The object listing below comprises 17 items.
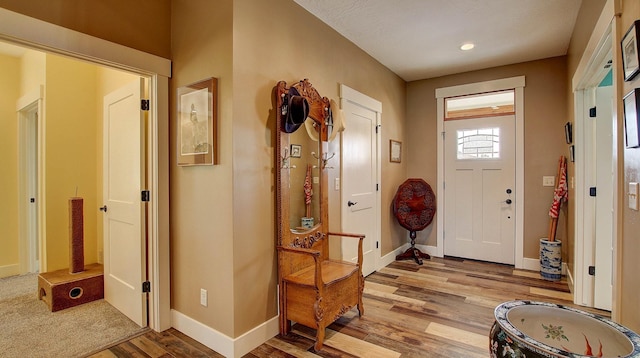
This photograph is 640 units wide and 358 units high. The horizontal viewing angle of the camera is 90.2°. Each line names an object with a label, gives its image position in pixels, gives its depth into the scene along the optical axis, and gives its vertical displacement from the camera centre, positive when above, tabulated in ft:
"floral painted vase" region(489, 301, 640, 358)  3.31 -1.83
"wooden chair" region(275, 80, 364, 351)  7.54 -1.96
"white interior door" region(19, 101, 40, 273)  12.74 -0.46
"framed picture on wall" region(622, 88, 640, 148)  4.25 +0.81
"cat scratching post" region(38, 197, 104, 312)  9.58 -3.11
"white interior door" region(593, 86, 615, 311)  9.13 -0.70
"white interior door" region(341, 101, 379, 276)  11.27 -0.11
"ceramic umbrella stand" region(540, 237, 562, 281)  12.05 -3.21
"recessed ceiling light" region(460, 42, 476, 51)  11.78 +4.88
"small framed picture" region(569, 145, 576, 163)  10.14 +0.76
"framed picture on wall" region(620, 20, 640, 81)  4.29 +1.77
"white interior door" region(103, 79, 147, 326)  8.43 -0.70
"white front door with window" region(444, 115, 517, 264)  14.06 -0.57
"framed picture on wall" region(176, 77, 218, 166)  7.30 +1.31
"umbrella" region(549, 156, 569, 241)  12.34 -0.78
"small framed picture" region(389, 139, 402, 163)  14.67 +1.21
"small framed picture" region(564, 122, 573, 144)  10.79 +1.51
